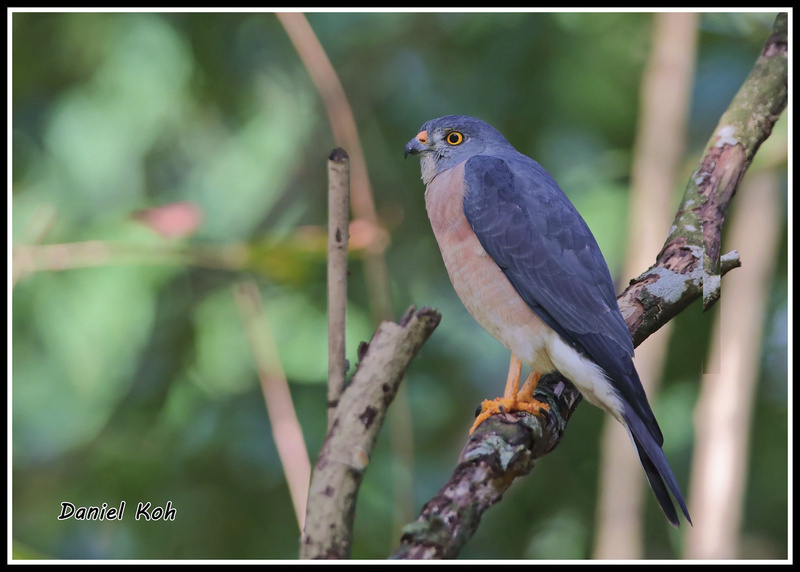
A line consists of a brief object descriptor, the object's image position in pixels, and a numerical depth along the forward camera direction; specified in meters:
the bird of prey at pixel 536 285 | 5.86
